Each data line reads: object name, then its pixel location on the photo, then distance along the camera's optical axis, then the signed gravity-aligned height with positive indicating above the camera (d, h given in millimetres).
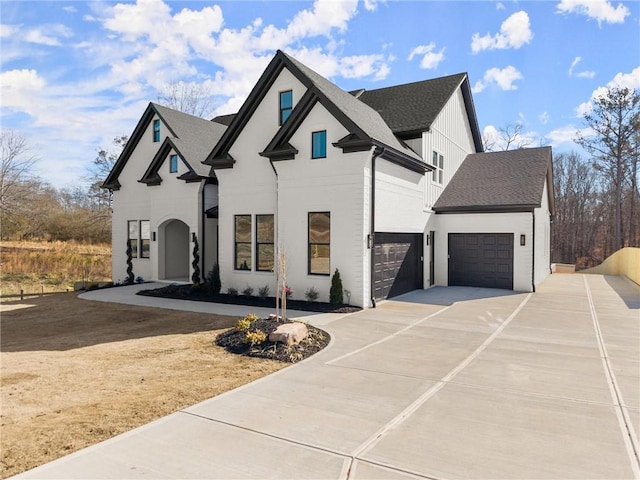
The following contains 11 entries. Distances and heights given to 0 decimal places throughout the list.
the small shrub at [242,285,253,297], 14289 -1904
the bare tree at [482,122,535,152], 37469 +9688
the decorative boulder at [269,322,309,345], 7645 -1876
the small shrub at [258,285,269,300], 13946 -1869
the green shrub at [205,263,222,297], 14961 -1642
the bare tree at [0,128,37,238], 27547 +4886
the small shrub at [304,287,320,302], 12812 -1793
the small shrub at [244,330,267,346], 7688 -1935
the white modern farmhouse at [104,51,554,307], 12484 +1802
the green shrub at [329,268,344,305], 12125 -1586
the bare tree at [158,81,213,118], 36750 +13466
